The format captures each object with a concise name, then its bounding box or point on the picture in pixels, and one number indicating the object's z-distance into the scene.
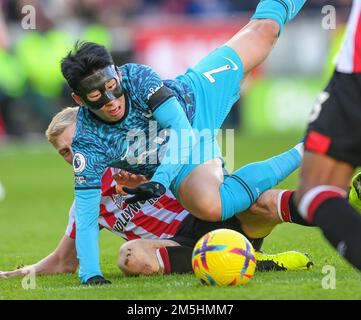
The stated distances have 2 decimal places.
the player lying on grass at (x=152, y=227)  13.23
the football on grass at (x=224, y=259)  11.75
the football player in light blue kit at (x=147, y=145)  12.55
